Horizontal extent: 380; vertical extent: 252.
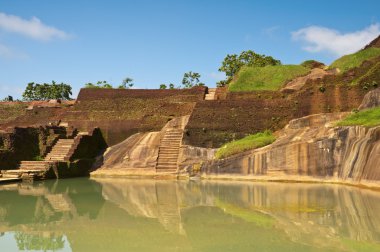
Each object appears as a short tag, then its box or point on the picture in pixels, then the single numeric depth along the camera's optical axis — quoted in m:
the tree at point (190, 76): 53.03
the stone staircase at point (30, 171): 19.44
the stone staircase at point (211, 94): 28.05
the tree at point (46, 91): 59.31
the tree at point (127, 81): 50.32
